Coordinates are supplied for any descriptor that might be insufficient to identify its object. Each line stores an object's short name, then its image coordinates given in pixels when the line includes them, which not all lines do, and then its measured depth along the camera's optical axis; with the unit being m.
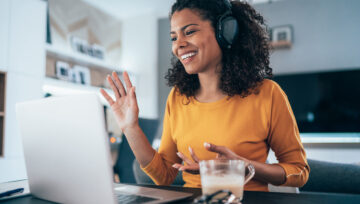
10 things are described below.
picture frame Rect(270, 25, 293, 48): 3.81
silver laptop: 0.52
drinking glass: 0.62
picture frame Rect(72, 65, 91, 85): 3.59
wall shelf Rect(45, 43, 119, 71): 3.16
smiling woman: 0.97
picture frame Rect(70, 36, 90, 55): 3.63
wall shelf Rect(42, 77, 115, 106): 3.01
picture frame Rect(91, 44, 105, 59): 3.93
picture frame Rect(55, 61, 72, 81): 3.37
